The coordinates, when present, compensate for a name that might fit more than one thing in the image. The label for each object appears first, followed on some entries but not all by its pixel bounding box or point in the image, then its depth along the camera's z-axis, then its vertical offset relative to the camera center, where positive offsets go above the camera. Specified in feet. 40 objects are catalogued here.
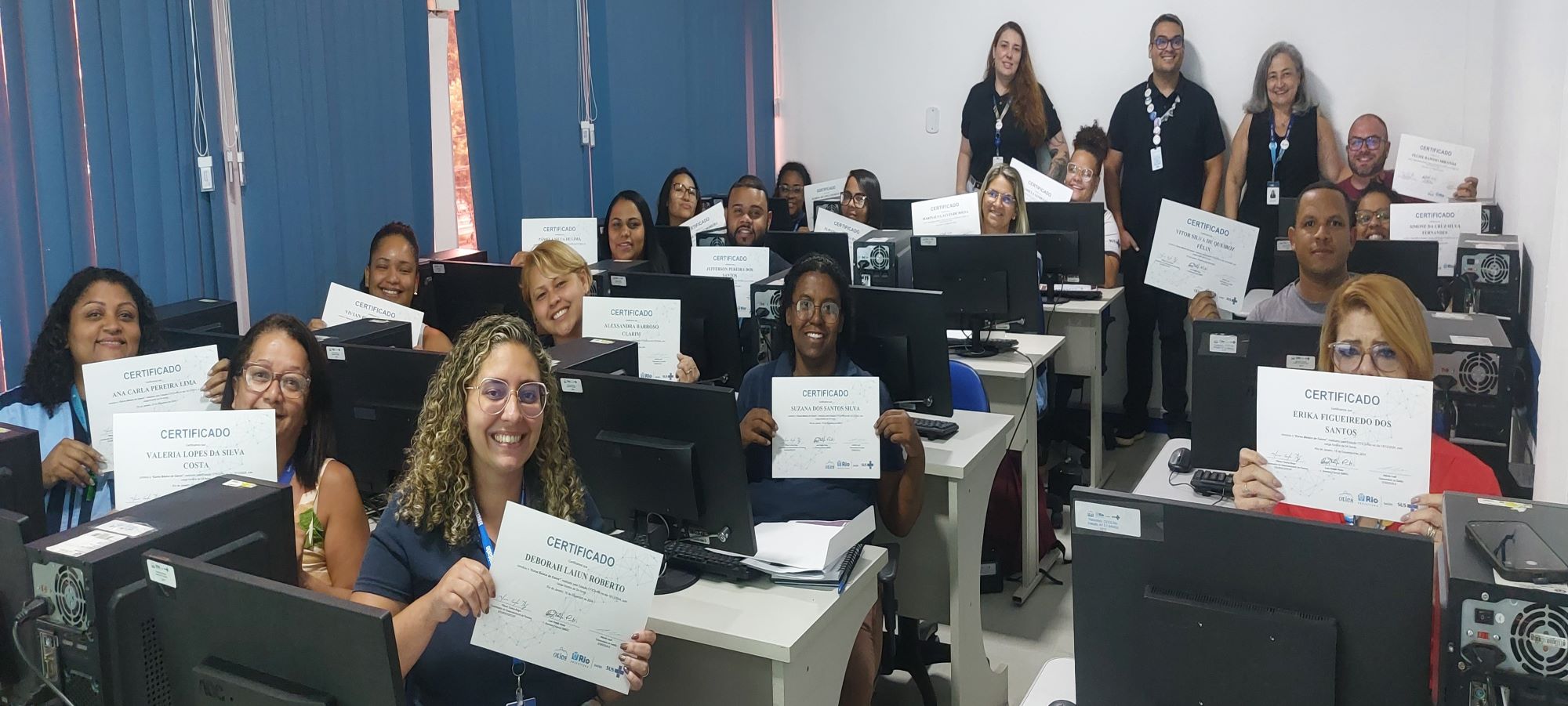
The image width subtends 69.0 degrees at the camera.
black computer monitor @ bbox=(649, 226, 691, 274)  18.08 -0.20
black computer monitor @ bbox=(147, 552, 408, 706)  4.04 -1.48
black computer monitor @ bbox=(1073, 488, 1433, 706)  4.21 -1.49
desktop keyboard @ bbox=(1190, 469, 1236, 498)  9.27 -2.13
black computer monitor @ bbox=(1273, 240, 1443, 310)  12.78 -0.50
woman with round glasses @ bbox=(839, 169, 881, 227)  19.31 +0.50
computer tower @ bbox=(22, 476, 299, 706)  4.67 -1.47
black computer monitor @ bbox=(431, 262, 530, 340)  13.71 -0.68
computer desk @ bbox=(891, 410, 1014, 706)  9.66 -2.82
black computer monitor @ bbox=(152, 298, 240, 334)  10.89 -0.71
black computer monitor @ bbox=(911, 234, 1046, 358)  13.84 -0.62
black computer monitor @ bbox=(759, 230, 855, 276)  15.23 -0.20
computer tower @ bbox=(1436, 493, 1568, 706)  3.84 -1.43
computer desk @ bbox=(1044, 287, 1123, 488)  15.88 -1.66
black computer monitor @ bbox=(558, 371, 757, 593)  7.10 -1.43
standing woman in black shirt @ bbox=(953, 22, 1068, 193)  21.83 +2.13
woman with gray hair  19.49 +1.26
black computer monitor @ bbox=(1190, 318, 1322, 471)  8.41 -1.12
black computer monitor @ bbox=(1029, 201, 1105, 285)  16.26 -0.13
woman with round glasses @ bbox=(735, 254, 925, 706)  8.83 -1.71
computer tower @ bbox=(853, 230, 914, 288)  14.38 -0.39
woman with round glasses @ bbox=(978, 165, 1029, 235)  16.71 +0.35
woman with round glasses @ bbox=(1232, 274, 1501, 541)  7.20 -0.82
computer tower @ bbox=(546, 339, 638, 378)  8.09 -0.88
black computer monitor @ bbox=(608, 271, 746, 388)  11.27 -0.93
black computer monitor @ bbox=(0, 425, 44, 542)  5.83 -1.17
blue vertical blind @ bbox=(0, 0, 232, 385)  11.86 +0.96
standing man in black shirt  20.02 +0.86
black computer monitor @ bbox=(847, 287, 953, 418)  10.18 -1.06
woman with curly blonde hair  6.05 -1.47
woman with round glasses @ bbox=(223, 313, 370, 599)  7.33 -1.34
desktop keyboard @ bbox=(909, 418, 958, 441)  10.16 -1.80
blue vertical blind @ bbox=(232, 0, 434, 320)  14.35 +1.43
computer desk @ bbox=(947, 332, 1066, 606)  13.28 -2.13
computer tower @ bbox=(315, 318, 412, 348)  9.61 -0.81
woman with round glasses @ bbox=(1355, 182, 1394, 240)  15.75 +0.06
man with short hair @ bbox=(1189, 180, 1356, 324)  11.90 -0.34
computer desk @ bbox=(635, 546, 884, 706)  6.91 -2.52
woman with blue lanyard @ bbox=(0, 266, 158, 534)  9.50 -0.86
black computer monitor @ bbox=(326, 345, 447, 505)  8.60 -1.28
